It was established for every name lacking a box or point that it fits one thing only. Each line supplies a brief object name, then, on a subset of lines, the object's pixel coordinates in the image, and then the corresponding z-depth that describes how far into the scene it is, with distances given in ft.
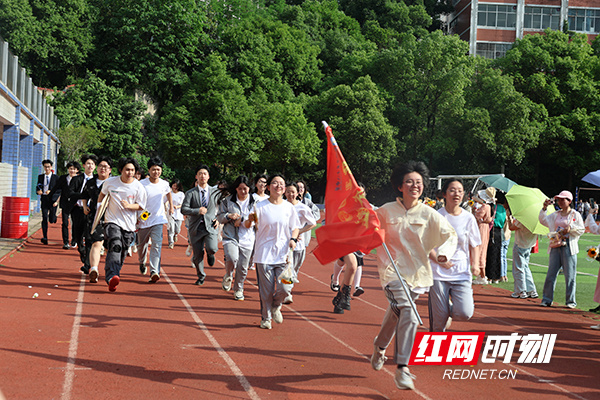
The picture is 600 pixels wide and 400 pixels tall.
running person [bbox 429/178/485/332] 21.29
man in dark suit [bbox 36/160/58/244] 50.87
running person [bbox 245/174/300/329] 25.49
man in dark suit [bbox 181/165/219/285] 35.88
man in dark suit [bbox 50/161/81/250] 45.14
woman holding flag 18.49
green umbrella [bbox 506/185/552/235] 37.70
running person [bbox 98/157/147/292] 30.89
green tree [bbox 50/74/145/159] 145.79
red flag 18.40
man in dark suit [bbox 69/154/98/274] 39.19
